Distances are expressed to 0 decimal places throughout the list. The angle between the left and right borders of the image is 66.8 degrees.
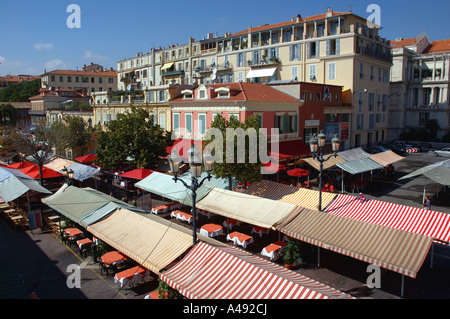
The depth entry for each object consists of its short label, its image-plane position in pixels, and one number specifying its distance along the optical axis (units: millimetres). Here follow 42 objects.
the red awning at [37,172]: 25458
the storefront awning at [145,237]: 11086
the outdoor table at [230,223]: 17091
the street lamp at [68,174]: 19172
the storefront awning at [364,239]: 10312
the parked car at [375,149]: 39178
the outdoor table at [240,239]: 14955
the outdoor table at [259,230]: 16219
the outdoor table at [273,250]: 13750
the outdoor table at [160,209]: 20261
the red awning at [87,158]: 29820
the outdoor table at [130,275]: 11695
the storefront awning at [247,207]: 14288
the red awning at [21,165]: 28578
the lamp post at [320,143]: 12979
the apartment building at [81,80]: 77750
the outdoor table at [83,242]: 14727
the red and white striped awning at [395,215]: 12773
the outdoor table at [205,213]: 19305
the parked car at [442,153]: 40194
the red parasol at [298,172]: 23703
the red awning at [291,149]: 26031
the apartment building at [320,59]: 36250
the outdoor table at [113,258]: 12662
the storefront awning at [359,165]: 23688
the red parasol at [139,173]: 23264
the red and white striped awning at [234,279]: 8297
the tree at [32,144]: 22719
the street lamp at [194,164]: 10038
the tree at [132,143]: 25172
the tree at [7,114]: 65125
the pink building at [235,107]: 25297
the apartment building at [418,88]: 50125
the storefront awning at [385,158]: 27172
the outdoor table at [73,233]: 15836
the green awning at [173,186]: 18344
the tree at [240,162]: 18428
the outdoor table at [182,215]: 18528
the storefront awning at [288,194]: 16312
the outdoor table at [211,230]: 16031
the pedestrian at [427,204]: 19109
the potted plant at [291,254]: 13188
